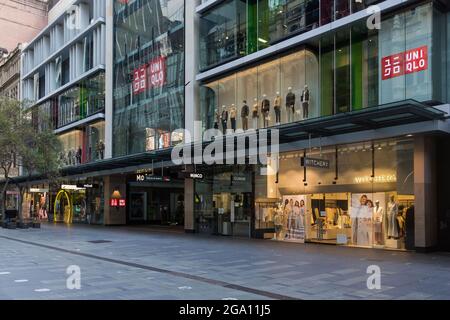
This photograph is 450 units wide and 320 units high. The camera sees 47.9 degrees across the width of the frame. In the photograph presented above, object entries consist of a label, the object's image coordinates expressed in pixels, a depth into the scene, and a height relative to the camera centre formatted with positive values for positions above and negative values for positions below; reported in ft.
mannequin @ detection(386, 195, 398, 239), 60.64 -4.17
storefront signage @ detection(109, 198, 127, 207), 121.60 -4.28
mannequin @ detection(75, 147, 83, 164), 133.80 +8.04
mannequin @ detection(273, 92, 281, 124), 73.92 +11.22
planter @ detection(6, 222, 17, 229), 107.03 -8.56
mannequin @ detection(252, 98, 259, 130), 77.76 +10.69
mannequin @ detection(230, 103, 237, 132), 81.70 +11.05
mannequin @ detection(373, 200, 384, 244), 62.49 -4.70
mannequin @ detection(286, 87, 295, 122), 72.08 +11.32
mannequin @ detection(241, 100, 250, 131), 79.61 +11.02
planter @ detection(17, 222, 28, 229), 106.52 -8.51
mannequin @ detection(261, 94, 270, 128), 75.92 +11.37
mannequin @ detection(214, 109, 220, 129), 84.84 +10.99
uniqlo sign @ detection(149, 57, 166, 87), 99.09 +22.52
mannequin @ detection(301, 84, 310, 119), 70.03 +11.38
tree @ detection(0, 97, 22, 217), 100.07 +10.84
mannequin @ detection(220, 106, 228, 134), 83.12 +10.78
